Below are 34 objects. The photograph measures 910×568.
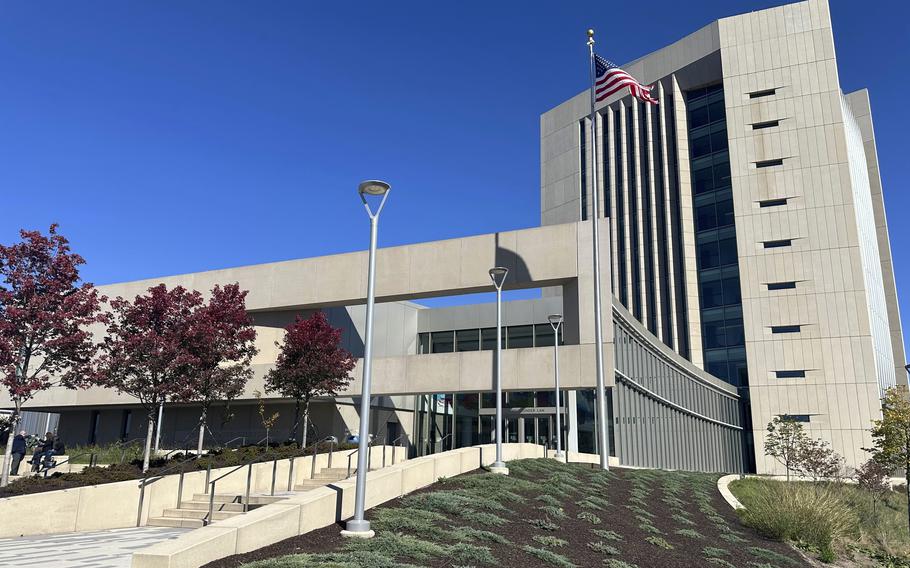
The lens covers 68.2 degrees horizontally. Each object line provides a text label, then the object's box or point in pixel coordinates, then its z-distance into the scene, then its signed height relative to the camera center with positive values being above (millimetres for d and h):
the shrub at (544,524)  11414 -1749
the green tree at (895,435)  23828 -360
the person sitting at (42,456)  21500 -1330
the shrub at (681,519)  13797 -1990
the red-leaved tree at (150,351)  18172 +1730
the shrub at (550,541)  10352 -1829
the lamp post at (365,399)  9883 +300
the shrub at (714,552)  11141 -2127
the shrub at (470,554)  8812 -1761
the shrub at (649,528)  12461 -1949
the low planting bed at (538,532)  8875 -1743
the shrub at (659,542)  11359 -2014
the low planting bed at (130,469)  14547 -1320
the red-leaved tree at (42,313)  17922 +2695
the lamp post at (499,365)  16172 +1371
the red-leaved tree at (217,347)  19219 +2056
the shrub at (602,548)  10336 -1928
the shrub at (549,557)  9227 -1878
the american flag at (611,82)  23875 +11978
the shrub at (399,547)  8805 -1688
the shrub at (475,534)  10078 -1709
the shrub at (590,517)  12464 -1769
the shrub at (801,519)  13680 -1983
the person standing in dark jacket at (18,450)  20219 -1083
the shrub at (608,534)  11380 -1899
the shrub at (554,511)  12284 -1654
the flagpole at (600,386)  21078 +1128
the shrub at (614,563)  9469 -1981
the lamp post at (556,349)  22816 +2505
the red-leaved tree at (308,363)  22953 +1834
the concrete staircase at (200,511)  13715 -1960
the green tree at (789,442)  35188 -1009
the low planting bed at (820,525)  13734 -2128
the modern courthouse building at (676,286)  26656 +6746
